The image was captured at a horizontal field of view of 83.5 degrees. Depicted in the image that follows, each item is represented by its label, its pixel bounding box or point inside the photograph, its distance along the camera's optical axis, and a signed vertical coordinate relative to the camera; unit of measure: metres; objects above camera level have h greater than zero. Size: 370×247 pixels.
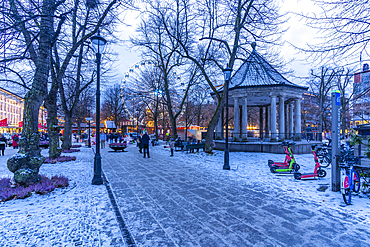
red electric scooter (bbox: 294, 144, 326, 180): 7.47 -1.69
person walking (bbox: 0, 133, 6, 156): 17.75 -1.60
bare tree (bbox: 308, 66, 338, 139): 26.32 +4.23
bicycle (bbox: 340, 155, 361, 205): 5.00 -1.29
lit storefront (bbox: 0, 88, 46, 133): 67.44 +5.32
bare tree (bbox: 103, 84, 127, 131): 44.01 +7.35
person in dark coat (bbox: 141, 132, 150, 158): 14.28 -0.86
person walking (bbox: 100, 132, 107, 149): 23.04 -1.17
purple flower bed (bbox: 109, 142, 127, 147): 18.78 -1.59
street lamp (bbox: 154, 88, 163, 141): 26.11 +4.70
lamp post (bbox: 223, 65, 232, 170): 9.89 -1.20
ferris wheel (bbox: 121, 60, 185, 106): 38.59 +8.80
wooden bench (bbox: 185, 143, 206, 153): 16.55 -1.49
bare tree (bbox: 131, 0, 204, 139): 16.89 +8.64
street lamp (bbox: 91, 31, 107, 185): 7.12 +0.69
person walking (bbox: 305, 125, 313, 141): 21.03 -0.89
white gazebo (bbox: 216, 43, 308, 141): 17.73 +3.01
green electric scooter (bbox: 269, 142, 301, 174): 8.53 -1.63
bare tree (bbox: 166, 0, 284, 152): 14.01 +7.49
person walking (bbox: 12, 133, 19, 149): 23.98 -1.58
